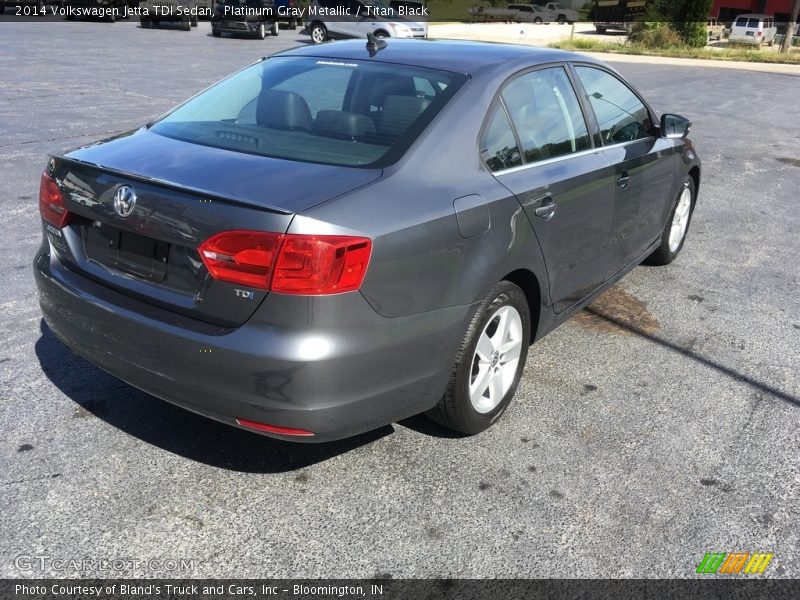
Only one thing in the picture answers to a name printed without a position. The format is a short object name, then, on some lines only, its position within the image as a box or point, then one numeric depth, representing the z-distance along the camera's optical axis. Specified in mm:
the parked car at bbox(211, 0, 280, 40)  27891
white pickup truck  64688
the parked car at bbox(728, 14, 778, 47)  45134
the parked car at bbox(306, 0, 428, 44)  25766
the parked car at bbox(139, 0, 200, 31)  30422
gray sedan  2555
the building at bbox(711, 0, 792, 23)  56781
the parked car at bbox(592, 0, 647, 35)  56719
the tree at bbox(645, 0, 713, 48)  37750
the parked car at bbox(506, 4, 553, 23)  62812
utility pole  36938
